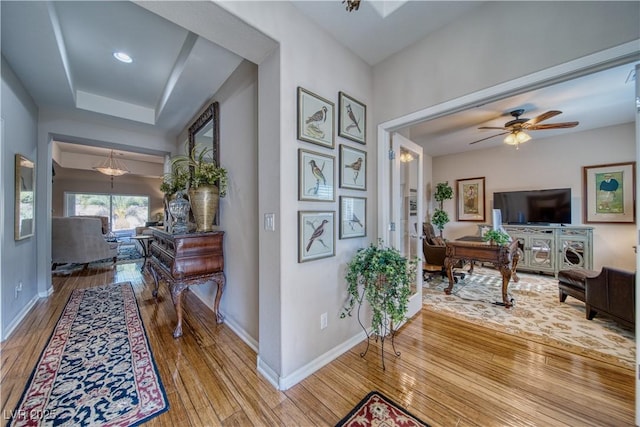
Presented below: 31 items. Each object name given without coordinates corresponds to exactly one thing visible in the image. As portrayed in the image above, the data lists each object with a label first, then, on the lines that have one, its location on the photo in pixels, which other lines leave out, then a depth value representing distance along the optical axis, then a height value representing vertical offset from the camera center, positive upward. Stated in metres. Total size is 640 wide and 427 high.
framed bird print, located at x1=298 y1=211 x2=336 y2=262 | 1.73 -0.16
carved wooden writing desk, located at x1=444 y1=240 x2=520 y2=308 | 3.06 -0.58
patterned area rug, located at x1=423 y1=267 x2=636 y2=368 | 2.14 -1.20
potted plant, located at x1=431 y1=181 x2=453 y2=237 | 5.46 +0.32
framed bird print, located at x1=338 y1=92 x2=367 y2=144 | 2.05 +0.87
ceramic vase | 2.43 +0.11
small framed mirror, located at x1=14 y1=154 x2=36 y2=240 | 2.52 +0.21
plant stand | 2.02 -1.18
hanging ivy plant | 1.80 -0.53
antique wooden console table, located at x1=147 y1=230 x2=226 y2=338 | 2.24 -0.48
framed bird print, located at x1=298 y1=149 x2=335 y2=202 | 1.73 +0.30
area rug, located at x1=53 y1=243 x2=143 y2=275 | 4.82 -1.10
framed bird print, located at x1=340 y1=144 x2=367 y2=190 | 2.06 +0.42
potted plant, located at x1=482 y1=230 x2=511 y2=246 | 3.04 -0.31
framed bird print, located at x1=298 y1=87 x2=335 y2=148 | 1.73 +0.74
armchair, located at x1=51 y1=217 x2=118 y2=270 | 4.54 -0.49
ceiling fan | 3.18 +1.23
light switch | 1.68 -0.05
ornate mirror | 2.74 +1.10
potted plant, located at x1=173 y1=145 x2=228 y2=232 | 2.43 +0.26
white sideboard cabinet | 4.07 -0.62
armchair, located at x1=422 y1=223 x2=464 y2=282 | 4.05 -0.76
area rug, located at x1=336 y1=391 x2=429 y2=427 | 1.34 -1.20
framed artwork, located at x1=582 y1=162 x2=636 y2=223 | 3.88 +0.36
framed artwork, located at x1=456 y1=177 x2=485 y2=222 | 5.46 +0.34
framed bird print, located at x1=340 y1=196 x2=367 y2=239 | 2.07 -0.03
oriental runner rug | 1.39 -1.17
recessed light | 2.45 +1.69
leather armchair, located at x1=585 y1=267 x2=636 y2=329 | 2.19 -0.82
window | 7.90 +0.28
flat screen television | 4.40 +0.15
